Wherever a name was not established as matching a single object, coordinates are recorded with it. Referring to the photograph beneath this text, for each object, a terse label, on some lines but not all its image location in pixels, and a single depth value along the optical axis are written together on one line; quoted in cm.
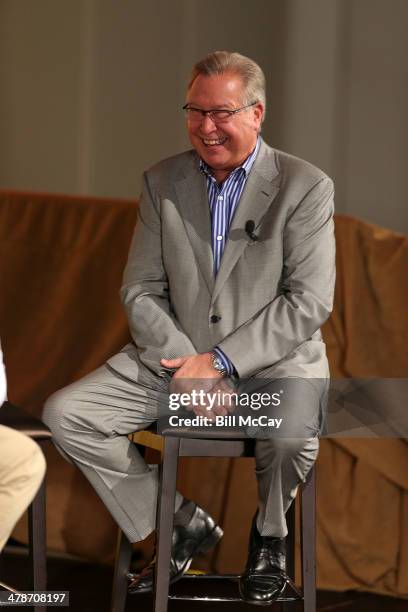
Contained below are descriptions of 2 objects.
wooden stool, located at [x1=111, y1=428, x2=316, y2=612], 562
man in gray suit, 579
